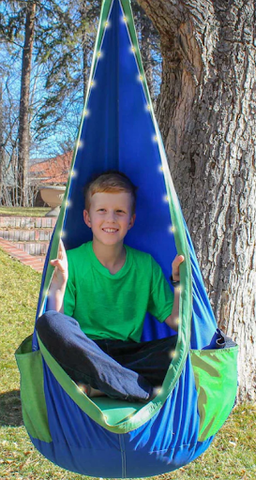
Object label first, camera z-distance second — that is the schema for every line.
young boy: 1.90
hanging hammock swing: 1.59
